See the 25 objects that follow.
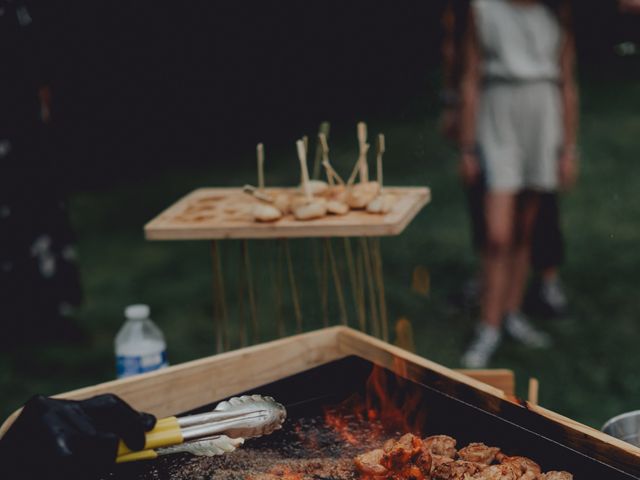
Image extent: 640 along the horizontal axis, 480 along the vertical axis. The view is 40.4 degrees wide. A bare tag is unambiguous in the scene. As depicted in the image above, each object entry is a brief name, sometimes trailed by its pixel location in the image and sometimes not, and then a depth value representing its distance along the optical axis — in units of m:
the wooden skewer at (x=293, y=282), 3.30
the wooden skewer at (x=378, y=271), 3.19
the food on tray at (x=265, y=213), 3.00
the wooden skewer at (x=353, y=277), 3.14
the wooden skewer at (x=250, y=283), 3.18
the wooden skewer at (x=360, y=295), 3.22
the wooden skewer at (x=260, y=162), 2.99
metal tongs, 2.24
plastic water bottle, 3.08
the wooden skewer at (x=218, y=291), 3.26
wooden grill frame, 2.51
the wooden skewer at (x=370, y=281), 3.27
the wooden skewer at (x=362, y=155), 3.09
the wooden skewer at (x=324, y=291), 3.26
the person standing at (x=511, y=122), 4.69
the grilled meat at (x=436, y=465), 2.20
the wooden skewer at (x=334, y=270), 3.36
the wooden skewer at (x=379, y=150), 2.99
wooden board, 2.95
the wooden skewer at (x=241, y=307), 3.22
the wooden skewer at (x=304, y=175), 3.04
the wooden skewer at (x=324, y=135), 3.15
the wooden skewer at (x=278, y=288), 3.34
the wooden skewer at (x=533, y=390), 2.88
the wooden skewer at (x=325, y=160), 3.11
